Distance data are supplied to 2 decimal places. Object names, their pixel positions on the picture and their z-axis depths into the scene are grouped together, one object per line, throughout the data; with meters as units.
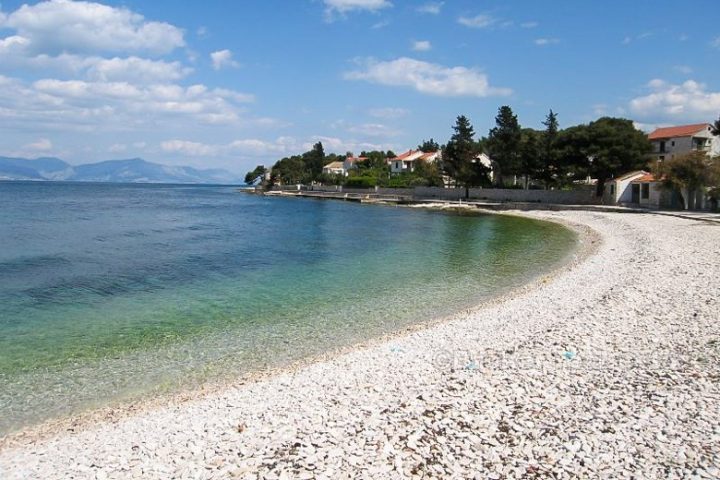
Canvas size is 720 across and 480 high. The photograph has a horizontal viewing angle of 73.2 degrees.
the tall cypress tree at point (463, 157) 79.94
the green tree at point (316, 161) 153.38
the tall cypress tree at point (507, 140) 74.69
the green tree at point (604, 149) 58.66
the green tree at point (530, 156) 69.38
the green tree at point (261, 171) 189.05
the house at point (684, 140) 72.81
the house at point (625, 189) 57.56
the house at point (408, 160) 121.62
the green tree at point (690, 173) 42.59
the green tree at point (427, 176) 96.24
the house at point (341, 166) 148.00
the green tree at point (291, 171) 151.59
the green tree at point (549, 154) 64.06
